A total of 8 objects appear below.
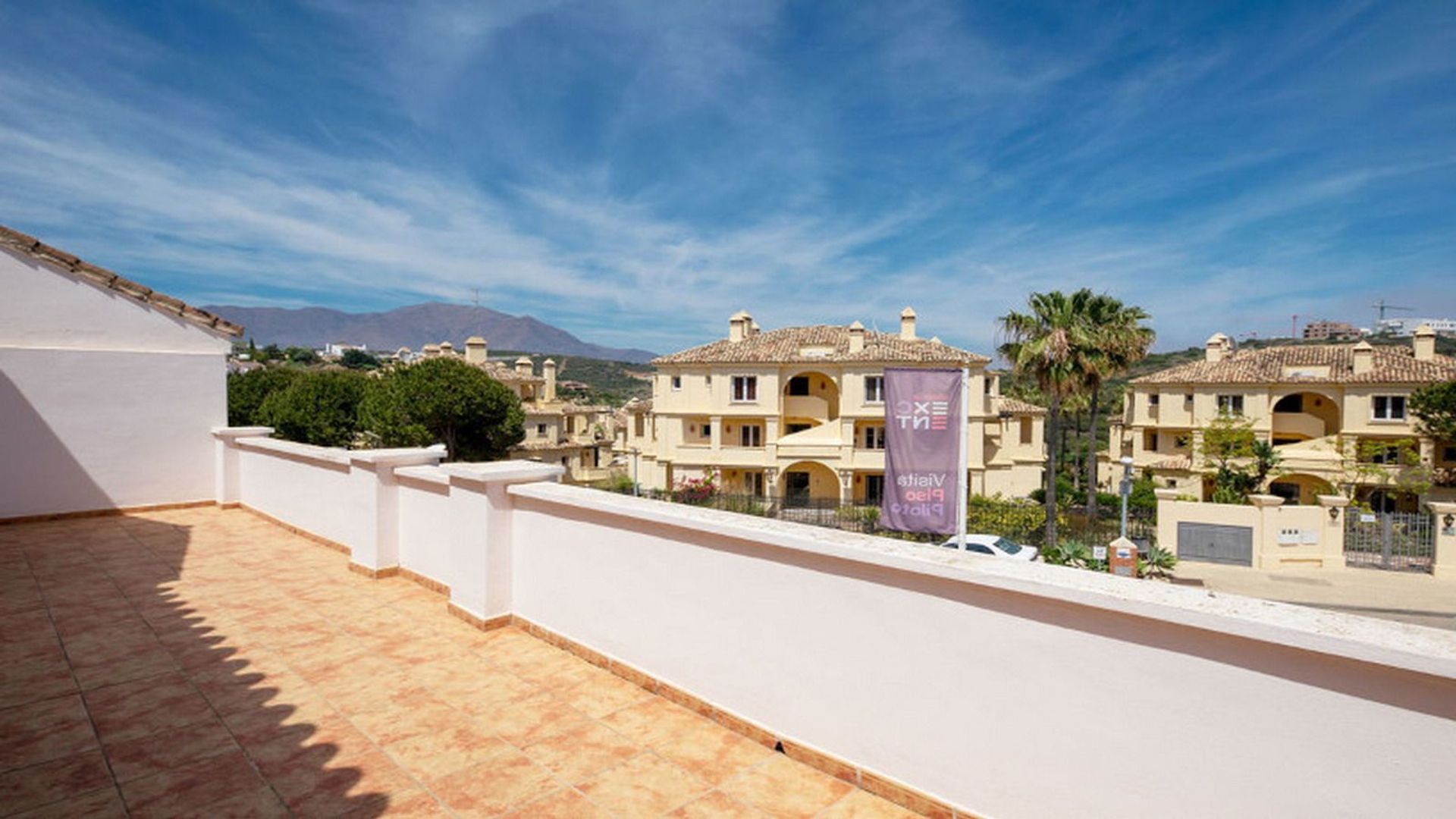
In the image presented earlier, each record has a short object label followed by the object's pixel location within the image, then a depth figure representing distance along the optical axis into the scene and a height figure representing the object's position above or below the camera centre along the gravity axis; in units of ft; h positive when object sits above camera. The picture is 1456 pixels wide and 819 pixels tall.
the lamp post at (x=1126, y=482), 62.80 -6.59
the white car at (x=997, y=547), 57.21 -11.69
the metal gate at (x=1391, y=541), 62.69 -11.96
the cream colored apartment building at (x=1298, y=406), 103.04 +1.12
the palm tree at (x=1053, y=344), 82.43 +8.31
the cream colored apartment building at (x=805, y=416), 110.63 -1.14
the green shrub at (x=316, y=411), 95.81 -0.85
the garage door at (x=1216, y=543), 69.56 -13.37
